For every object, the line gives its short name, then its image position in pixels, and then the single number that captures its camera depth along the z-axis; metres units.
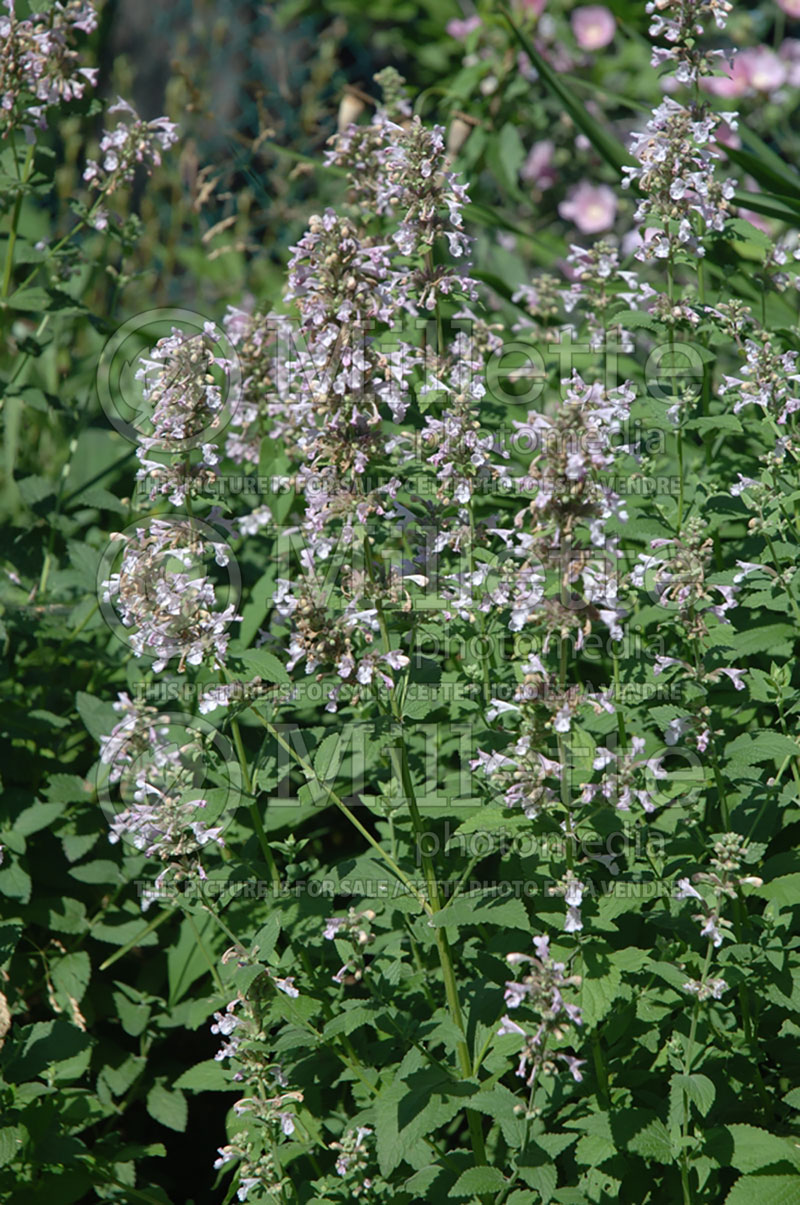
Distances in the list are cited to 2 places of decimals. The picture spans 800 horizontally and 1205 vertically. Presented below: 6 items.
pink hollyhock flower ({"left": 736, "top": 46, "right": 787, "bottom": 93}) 13.22
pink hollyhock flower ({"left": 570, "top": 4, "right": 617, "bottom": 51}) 14.50
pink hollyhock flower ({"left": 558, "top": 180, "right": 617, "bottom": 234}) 14.34
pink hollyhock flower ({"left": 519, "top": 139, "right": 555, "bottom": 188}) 14.42
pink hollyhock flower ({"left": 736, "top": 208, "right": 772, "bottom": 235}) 11.51
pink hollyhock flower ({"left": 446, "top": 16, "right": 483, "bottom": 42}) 14.76
